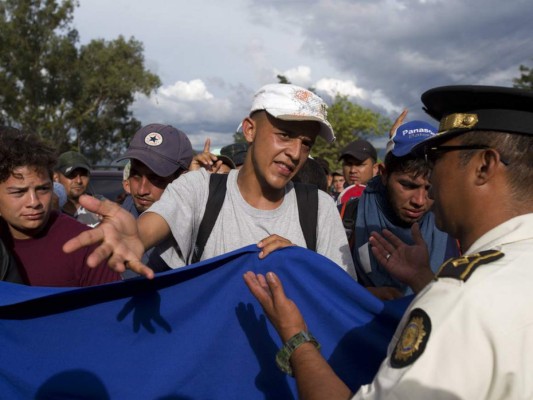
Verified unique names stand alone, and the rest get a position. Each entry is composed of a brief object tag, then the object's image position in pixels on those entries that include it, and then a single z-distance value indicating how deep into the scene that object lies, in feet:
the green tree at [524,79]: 111.04
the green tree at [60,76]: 92.79
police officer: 4.25
